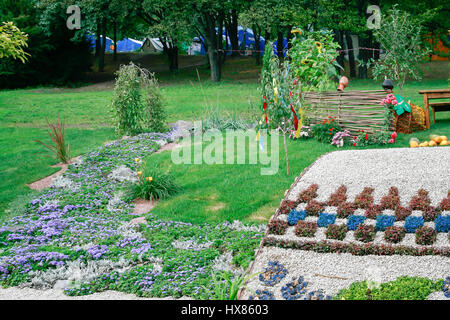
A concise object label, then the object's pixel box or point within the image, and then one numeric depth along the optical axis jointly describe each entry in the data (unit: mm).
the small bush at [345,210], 5508
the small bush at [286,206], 5742
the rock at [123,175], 7965
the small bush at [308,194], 5961
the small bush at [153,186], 7091
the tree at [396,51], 12281
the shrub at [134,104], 10484
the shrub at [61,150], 9016
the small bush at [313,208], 5637
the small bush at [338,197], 5805
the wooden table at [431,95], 9336
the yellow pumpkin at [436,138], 7906
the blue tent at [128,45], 46875
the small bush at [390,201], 5548
